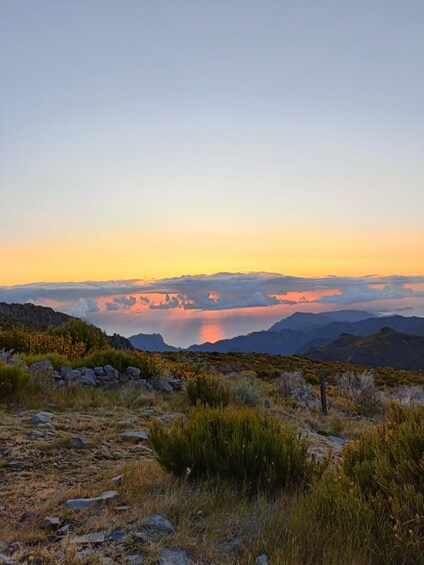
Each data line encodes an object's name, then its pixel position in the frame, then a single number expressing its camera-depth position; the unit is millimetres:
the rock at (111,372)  12734
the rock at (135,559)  3597
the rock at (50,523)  4219
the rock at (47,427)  7777
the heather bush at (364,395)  17234
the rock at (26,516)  4414
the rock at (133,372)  13202
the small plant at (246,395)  11901
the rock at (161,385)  12531
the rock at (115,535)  3946
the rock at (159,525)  4099
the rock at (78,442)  6938
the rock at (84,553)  3593
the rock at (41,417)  8180
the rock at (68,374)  11744
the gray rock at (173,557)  3666
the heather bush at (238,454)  5289
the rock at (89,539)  3855
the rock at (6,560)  3502
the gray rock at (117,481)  5160
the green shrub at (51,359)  12880
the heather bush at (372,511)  3584
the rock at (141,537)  3912
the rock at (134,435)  7637
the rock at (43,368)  11453
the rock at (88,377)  11797
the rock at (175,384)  12962
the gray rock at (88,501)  4582
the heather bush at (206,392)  11320
